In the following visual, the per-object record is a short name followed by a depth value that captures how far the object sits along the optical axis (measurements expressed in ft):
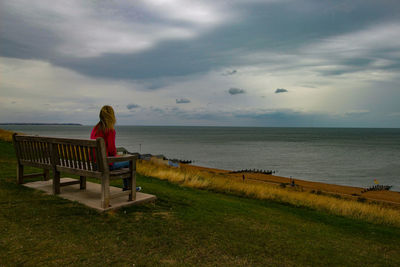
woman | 18.07
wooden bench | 16.65
